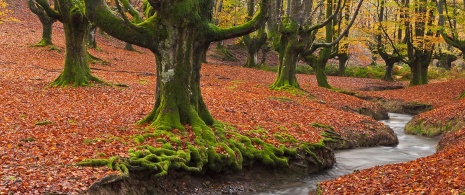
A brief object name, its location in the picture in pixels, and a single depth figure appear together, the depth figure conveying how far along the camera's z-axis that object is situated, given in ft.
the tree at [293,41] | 68.49
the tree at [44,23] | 83.47
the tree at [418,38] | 88.36
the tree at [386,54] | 113.39
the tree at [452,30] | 71.27
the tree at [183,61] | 33.19
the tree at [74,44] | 54.29
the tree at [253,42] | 117.14
